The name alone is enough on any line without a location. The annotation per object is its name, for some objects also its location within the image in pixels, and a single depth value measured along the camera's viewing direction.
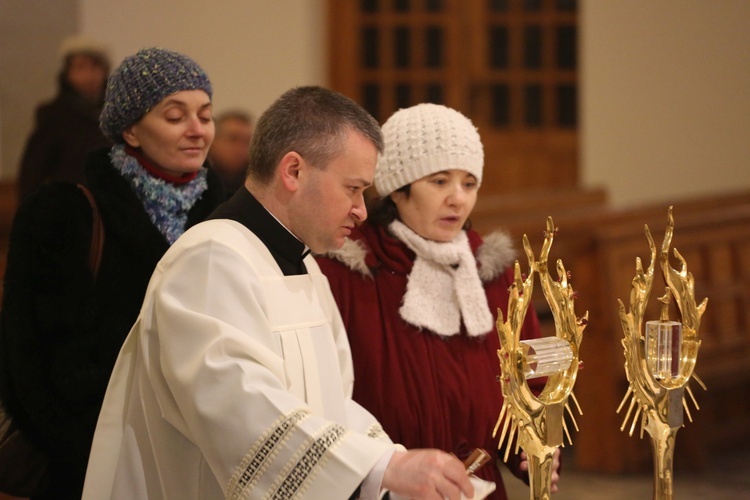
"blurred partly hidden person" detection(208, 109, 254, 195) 11.98
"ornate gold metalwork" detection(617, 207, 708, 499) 3.96
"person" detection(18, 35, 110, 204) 9.78
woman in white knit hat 5.07
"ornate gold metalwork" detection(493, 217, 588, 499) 3.65
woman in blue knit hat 4.92
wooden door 20.02
